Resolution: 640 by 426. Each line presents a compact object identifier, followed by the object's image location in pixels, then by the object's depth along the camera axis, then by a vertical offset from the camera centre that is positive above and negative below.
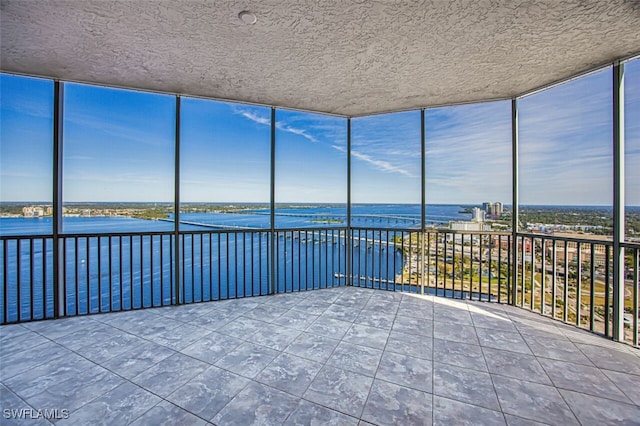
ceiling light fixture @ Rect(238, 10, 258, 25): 1.83 +1.48
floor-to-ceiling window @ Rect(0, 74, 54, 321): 2.79 +0.34
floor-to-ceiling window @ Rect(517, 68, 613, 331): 2.58 +0.21
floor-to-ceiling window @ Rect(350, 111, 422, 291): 3.91 -0.05
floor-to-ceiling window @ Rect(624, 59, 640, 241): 2.33 +0.62
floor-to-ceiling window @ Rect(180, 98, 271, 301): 3.49 +0.59
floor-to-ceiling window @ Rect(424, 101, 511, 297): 3.53 +0.33
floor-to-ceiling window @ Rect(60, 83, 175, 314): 3.02 +0.58
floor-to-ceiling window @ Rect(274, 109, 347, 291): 3.88 +0.27
